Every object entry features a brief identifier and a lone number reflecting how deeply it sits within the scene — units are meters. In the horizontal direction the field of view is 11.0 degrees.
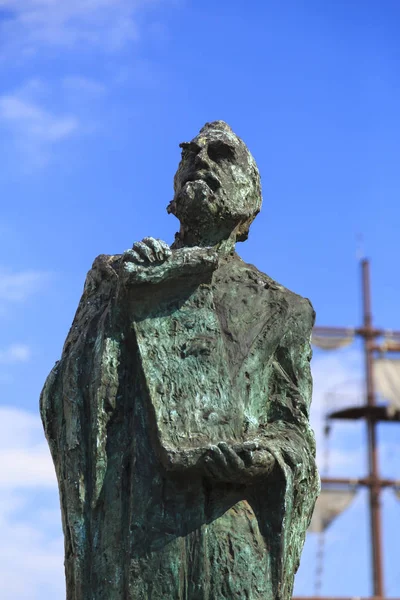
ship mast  71.60
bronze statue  10.05
